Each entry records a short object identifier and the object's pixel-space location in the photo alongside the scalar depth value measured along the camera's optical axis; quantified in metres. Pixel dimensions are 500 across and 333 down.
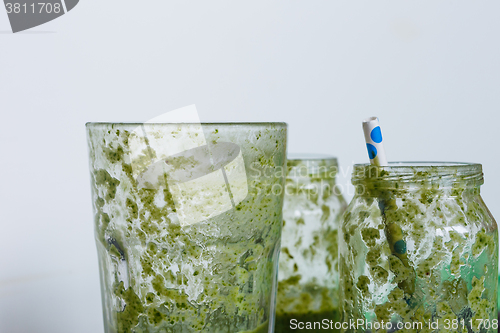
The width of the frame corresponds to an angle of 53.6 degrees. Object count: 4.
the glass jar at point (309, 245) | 0.61
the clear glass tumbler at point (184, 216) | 0.40
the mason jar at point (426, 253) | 0.45
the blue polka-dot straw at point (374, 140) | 0.48
